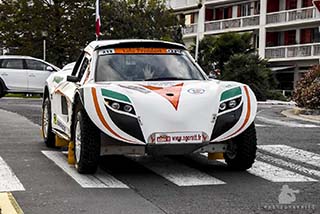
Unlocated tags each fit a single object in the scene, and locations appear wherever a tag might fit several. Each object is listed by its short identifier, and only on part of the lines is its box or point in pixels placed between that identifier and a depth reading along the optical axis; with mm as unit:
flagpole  25870
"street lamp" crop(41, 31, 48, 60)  42000
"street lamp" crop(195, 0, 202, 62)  38053
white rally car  7867
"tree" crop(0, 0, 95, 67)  41938
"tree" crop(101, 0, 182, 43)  41125
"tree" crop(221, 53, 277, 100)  33781
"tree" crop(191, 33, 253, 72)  37719
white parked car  25828
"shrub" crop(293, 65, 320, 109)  20234
